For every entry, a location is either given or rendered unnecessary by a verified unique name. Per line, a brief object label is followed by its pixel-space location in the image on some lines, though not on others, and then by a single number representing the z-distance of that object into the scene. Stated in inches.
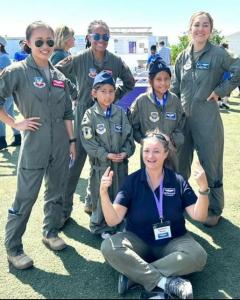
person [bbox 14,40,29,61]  254.2
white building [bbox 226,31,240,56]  1159.2
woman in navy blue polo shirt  83.9
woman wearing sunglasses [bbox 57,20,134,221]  113.6
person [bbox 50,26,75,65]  131.5
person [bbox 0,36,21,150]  219.6
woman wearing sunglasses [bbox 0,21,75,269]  91.7
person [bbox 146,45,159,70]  426.4
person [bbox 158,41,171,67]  470.1
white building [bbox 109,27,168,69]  724.5
